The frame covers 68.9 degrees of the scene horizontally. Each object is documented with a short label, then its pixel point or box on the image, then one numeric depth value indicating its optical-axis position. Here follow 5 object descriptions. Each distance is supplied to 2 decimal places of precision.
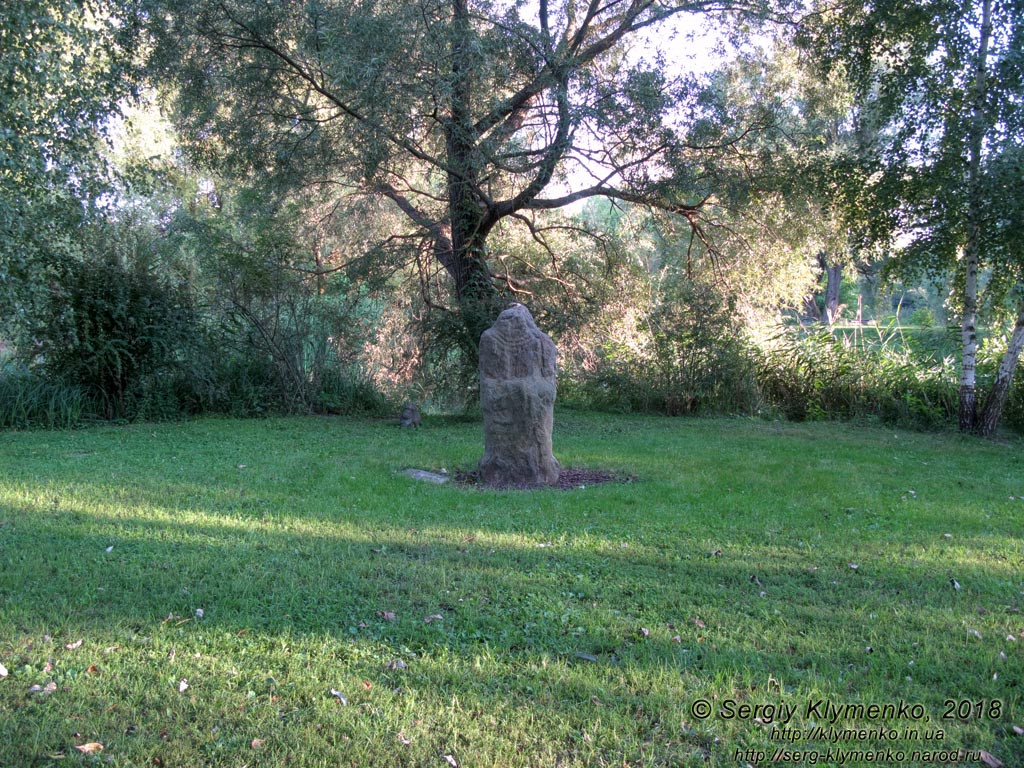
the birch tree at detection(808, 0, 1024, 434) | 9.91
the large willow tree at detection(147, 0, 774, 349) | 9.40
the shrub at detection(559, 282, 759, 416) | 13.67
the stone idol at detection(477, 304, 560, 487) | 7.75
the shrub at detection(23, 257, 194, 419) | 11.52
